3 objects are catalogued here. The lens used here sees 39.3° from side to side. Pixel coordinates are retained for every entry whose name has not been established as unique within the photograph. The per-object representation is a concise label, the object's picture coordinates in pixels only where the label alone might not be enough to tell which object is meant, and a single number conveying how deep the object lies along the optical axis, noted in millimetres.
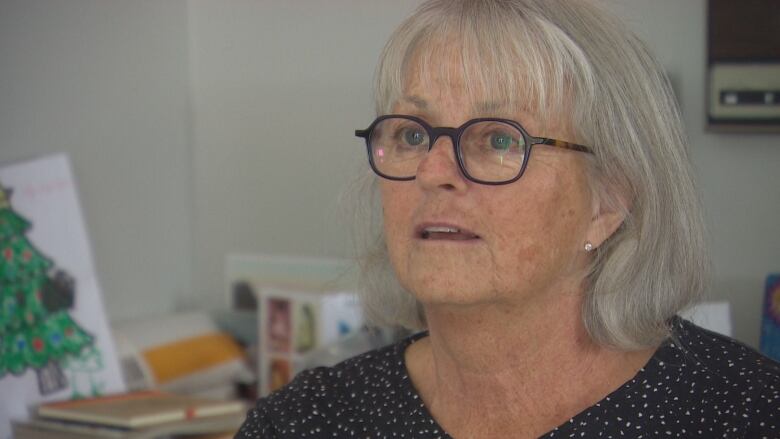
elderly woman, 1141
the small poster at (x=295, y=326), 2156
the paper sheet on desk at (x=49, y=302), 1888
